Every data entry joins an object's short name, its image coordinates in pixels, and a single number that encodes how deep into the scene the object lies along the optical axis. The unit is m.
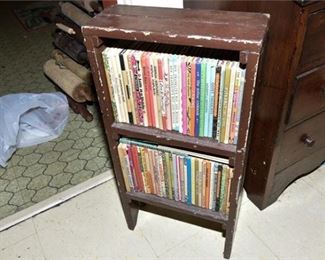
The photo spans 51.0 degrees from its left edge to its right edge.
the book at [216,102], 0.80
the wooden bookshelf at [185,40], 0.74
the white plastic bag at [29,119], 1.68
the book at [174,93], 0.82
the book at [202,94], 0.81
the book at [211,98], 0.80
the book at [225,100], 0.79
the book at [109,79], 0.86
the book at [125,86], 0.86
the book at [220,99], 0.80
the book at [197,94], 0.81
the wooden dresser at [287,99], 0.86
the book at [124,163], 1.04
